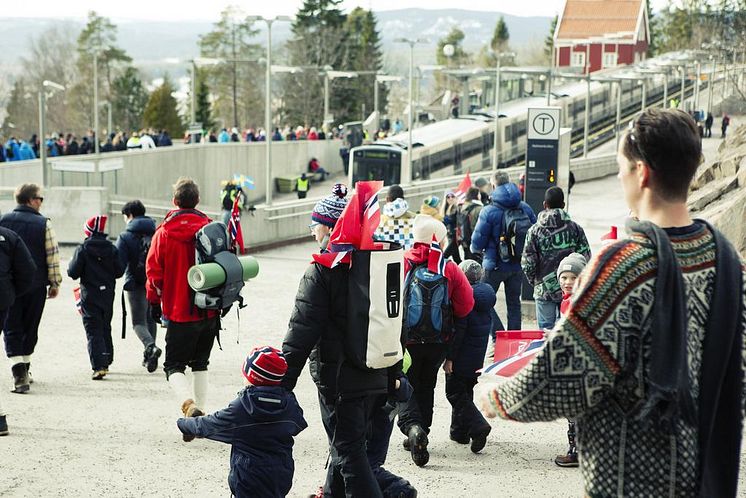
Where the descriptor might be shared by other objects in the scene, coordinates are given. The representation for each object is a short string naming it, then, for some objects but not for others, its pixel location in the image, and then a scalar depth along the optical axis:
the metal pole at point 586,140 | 45.41
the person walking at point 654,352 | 3.07
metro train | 38.47
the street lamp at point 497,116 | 38.53
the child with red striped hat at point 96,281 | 10.58
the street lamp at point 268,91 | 26.44
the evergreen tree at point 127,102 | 87.12
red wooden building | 124.69
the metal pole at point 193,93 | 51.84
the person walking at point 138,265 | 10.67
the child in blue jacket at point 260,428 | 5.95
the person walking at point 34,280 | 9.88
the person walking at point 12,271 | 8.59
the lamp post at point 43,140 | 25.81
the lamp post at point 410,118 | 36.23
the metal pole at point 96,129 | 34.00
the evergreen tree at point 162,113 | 77.50
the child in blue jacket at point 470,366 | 8.40
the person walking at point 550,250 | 10.43
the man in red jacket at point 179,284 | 8.56
